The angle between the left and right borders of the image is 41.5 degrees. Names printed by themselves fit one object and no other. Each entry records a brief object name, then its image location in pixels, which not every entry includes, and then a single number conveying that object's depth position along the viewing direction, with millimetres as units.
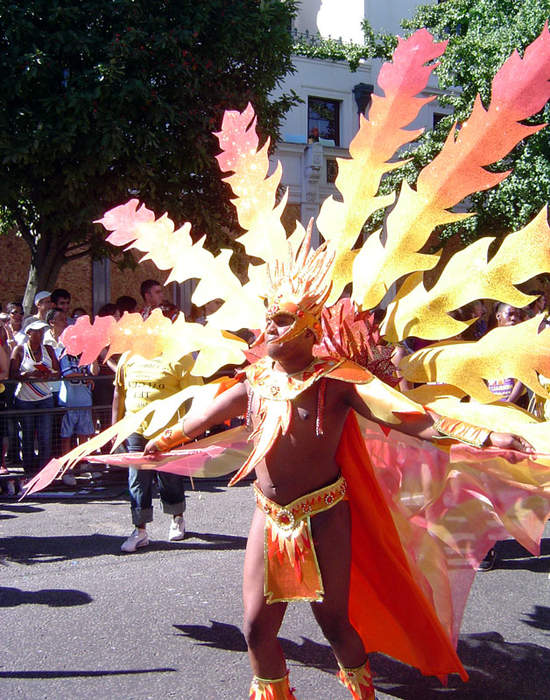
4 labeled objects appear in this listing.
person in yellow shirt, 4887
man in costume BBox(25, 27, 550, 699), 2551
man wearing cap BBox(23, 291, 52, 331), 7836
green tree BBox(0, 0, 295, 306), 8695
